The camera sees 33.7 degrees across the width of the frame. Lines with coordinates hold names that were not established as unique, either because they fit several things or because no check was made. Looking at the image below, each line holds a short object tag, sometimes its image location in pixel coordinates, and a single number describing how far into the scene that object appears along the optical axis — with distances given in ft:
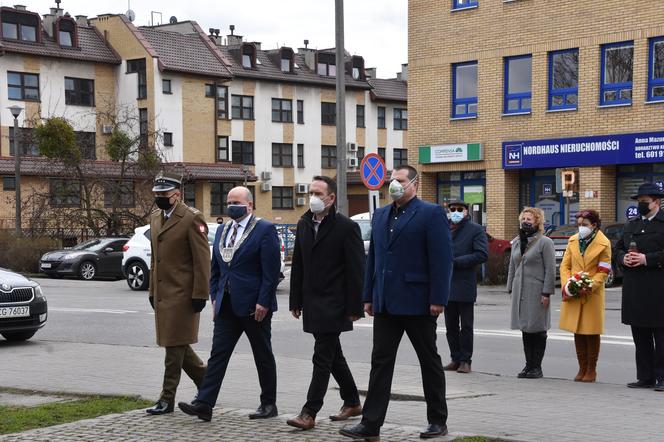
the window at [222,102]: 215.55
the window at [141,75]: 205.05
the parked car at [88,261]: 104.78
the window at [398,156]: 252.83
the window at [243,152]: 220.43
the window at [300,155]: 230.27
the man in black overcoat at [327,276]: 26.94
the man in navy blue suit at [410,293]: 25.02
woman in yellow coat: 35.73
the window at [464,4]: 107.54
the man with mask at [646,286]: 33.32
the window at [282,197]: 224.74
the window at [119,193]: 130.52
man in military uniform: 28.48
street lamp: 120.71
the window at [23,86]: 193.57
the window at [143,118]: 199.52
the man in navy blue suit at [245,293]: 27.73
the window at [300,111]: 229.66
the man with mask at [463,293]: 37.86
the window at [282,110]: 226.58
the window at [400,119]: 252.62
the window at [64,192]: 130.21
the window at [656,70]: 95.25
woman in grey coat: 36.42
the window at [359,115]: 241.55
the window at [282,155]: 226.79
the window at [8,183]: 179.52
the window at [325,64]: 237.90
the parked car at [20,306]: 46.85
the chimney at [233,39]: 241.90
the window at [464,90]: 108.99
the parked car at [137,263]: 86.12
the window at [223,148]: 217.36
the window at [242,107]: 220.23
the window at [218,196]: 209.97
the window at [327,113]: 234.17
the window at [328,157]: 235.81
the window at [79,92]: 202.80
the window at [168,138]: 205.36
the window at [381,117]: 247.50
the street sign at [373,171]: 72.79
